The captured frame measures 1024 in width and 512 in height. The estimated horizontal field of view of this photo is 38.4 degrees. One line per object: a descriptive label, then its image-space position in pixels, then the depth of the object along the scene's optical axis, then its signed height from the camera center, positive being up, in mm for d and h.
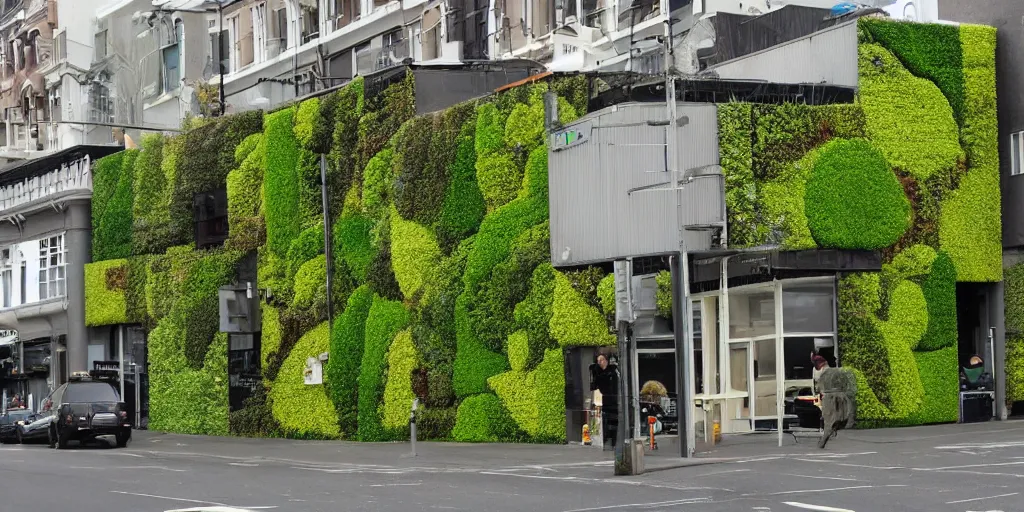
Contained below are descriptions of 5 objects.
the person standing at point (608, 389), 28719 -1438
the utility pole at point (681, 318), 25453 -51
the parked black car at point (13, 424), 42219 -2737
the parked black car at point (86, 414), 37156 -2166
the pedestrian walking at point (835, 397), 26156 -1538
